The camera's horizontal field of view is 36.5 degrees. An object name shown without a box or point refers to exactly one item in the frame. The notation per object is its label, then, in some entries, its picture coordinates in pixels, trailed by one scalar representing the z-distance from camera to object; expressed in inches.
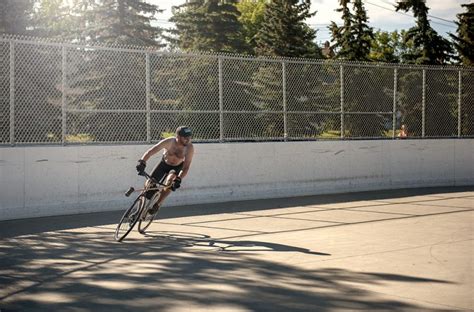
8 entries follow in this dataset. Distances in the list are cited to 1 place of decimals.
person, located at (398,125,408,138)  745.2
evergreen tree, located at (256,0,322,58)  1863.9
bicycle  406.0
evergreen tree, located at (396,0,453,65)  1825.8
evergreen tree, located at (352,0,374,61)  2131.2
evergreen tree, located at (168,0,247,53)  1948.8
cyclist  414.9
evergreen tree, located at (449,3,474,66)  1915.6
